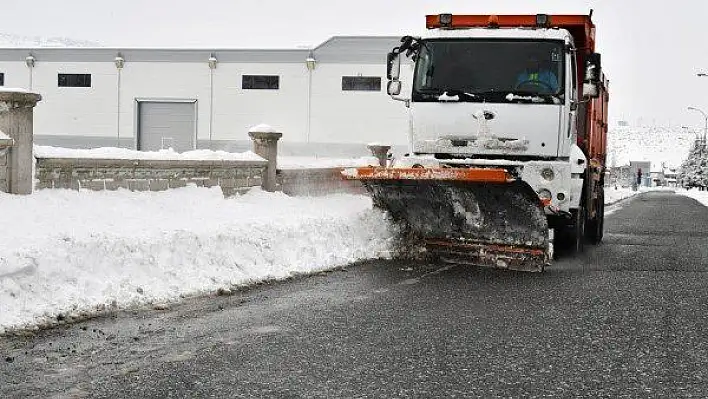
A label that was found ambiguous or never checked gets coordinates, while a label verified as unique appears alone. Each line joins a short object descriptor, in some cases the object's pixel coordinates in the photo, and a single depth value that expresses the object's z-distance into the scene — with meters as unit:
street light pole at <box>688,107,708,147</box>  66.12
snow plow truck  9.55
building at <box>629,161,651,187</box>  142.65
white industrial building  36.19
